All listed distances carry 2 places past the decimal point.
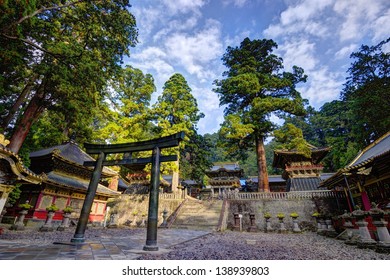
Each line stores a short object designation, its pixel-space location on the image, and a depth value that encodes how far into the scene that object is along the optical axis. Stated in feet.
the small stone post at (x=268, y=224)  39.39
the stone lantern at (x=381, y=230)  16.65
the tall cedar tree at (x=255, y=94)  56.90
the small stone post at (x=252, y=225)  38.75
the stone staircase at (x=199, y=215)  41.27
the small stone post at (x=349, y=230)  21.65
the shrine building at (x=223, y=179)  96.63
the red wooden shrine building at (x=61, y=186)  37.17
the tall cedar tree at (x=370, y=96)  59.82
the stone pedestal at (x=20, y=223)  29.89
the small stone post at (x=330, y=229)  31.71
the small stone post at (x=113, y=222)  43.17
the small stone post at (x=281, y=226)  38.22
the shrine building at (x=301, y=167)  64.55
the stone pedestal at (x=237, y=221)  40.47
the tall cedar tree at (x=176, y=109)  62.18
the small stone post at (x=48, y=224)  30.38
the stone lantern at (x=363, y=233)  18.67
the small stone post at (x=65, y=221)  33.02
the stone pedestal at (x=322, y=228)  33.97
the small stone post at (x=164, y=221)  41.96
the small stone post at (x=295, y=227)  38.17
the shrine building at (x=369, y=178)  26.66
